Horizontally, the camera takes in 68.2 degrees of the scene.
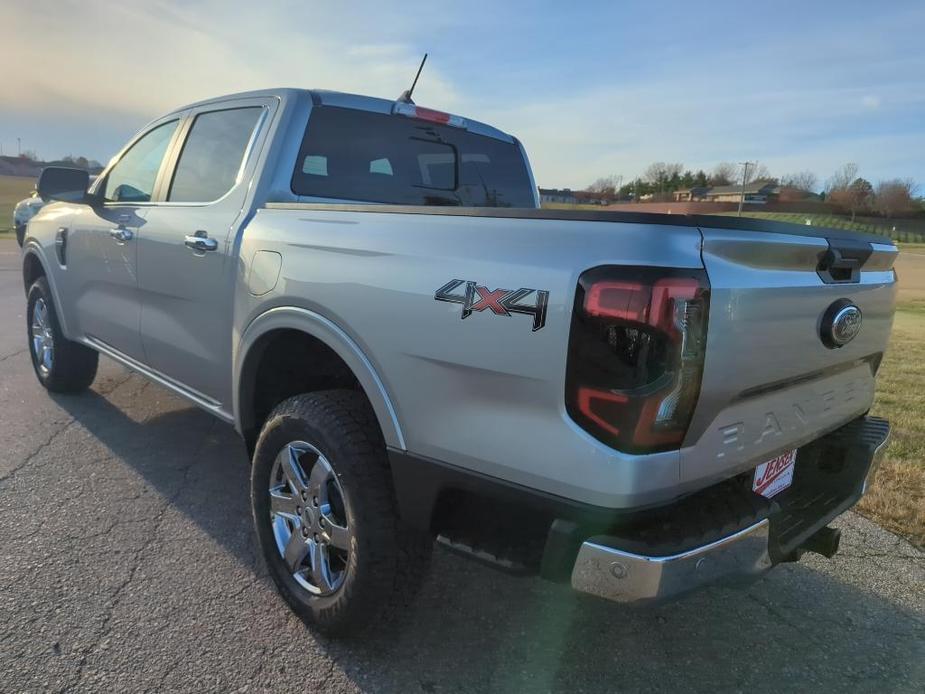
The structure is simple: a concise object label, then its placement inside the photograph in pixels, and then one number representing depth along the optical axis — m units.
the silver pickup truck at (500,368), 1.63
